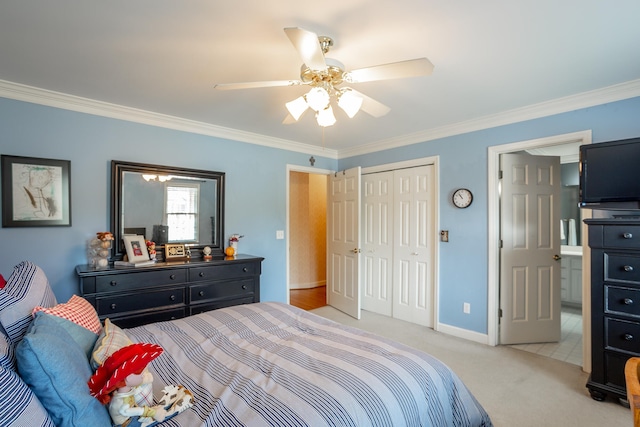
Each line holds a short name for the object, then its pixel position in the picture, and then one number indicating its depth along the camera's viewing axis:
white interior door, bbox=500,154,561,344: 3.41
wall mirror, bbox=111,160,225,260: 3.06
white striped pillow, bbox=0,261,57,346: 1.15
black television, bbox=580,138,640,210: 2.37
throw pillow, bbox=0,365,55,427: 0.75
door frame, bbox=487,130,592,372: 3.36
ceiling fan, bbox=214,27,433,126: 1.51
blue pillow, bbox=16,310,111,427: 0.90
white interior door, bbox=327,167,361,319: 4.38
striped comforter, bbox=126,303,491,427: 1.14
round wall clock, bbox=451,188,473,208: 3.53
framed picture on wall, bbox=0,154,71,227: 2.55
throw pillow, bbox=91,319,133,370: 1.20
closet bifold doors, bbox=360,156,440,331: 3.81
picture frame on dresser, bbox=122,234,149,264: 2.93
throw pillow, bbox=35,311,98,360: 1.24
